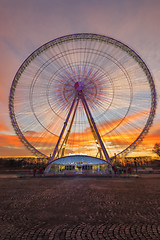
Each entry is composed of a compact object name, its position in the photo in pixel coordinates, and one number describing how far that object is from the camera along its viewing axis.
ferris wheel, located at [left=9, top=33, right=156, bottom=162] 26.66
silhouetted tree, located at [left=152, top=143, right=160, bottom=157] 63.54
